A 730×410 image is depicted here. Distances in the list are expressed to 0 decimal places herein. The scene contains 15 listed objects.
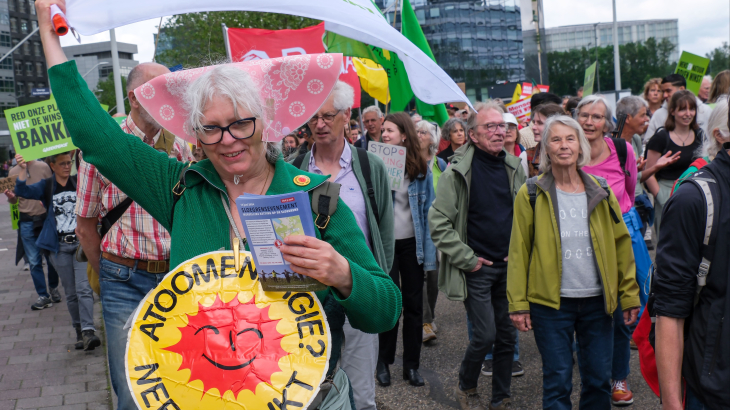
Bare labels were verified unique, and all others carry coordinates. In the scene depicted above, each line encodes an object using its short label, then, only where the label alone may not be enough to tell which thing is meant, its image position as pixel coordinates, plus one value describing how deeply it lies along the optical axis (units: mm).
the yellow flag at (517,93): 14975
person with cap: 6109
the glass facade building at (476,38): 61062
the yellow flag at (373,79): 7387
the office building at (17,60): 86062
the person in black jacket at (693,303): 2070
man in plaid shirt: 3072
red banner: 5461
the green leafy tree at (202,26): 21273
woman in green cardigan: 1849
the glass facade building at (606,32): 135250
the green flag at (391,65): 5859
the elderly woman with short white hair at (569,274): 3658
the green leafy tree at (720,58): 100869
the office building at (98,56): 117562
